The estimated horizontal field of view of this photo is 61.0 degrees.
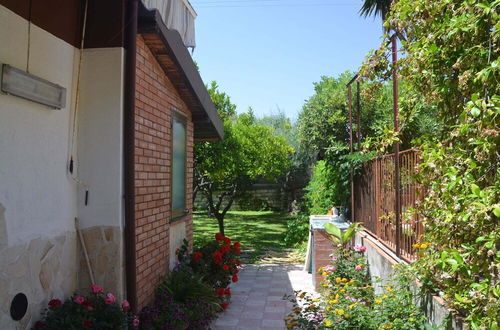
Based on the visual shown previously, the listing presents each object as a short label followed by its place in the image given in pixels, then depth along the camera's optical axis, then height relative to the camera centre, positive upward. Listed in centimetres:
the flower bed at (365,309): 358 -115
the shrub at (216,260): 619 -111
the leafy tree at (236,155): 1269 +103
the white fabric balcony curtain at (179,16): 385 +167
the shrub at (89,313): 329 -104
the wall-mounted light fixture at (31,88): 300 +75
